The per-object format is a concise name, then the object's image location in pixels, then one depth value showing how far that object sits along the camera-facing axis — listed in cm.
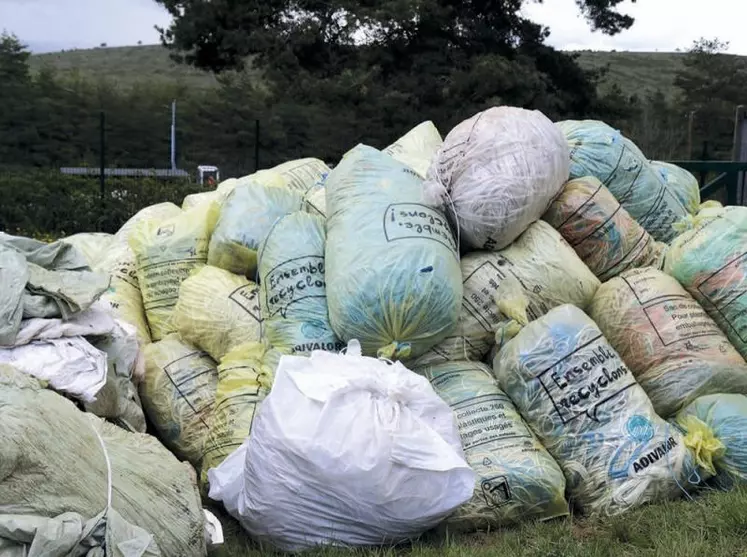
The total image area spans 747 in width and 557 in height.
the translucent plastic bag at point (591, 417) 293
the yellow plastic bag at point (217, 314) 348
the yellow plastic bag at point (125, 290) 386
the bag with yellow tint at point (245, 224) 366
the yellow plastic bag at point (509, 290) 332
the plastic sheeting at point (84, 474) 216
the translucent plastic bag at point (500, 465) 284
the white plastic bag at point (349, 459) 256
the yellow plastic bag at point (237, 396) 312
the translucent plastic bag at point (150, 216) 432
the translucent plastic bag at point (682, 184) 426
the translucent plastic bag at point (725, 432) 299
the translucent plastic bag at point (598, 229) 360
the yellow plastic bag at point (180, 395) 339
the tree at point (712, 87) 2359
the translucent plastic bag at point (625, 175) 394
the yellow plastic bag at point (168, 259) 387
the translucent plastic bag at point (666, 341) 318
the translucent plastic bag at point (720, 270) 337
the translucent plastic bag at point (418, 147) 396
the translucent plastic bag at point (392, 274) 299
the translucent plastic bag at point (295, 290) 322
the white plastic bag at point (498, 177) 334
